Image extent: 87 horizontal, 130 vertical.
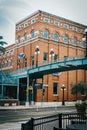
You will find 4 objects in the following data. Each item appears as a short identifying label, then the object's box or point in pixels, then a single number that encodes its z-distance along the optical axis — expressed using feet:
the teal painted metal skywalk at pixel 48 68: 67.79
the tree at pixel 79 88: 95.89
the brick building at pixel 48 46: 95.43
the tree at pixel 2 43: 74.82
